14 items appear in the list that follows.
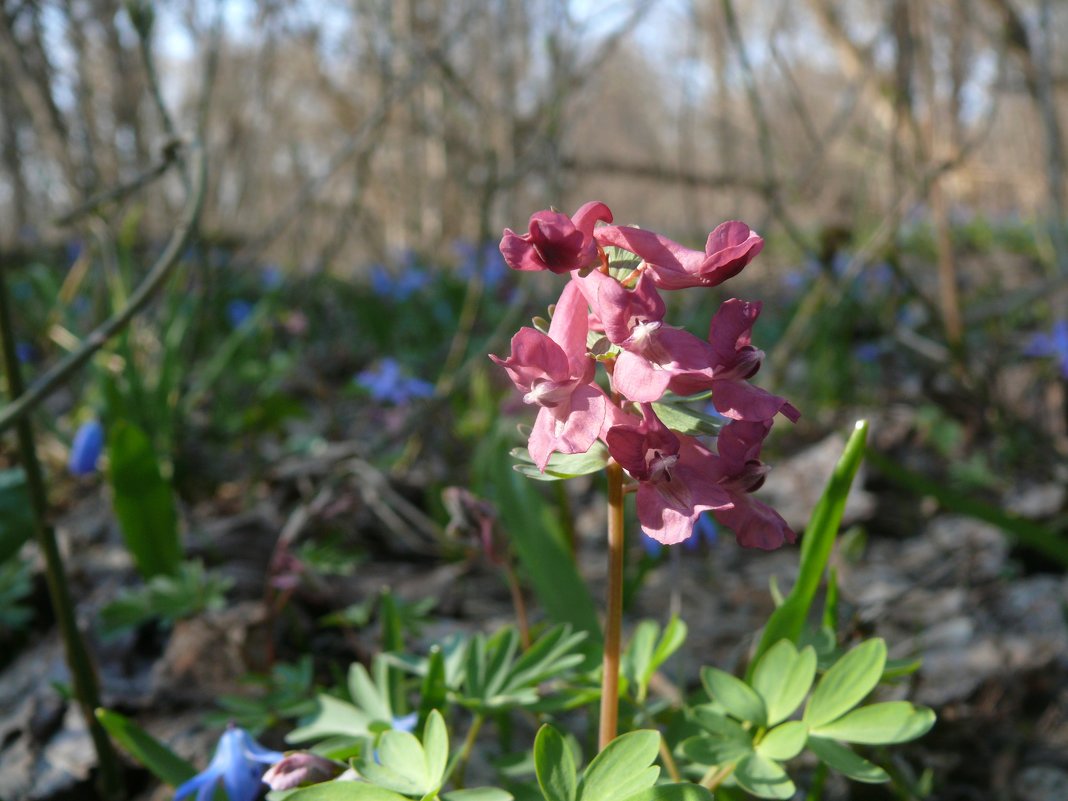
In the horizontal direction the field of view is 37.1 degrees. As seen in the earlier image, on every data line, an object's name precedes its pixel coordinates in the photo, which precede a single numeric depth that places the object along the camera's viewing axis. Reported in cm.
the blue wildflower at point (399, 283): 86
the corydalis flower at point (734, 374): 19
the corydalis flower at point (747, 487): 20
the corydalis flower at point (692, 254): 19
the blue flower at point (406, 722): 23
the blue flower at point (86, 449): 35
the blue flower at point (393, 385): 49
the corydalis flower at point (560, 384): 19
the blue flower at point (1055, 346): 45
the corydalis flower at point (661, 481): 19
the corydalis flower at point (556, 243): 19
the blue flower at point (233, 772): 22
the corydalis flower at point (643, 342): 19
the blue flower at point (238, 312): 74
